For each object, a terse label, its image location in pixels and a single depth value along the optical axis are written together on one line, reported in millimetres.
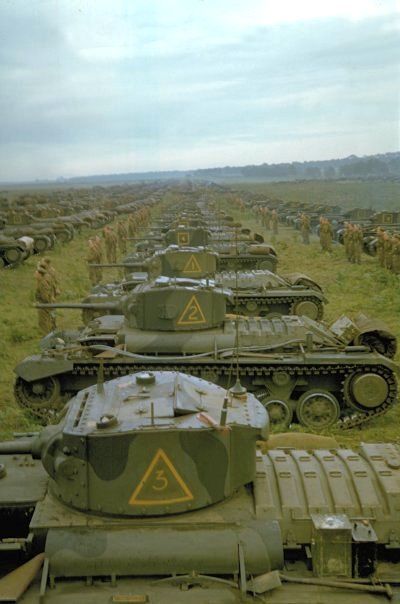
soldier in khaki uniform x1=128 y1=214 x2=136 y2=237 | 40719
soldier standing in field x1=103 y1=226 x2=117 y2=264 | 30469
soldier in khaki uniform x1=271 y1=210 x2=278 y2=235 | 44219
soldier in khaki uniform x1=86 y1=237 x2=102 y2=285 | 24828
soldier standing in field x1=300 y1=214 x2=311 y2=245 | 37750
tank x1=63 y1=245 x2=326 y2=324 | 17562
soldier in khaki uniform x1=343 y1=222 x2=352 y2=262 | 31125
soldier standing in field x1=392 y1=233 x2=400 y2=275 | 26889
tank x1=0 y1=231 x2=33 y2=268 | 30516
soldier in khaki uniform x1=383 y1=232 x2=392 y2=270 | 27656
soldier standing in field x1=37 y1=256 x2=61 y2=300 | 17938
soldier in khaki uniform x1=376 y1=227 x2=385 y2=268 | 28500
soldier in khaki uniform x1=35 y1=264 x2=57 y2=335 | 17625
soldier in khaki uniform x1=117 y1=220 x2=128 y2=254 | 35594
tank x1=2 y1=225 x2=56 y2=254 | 35406
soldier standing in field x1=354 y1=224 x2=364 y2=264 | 30719
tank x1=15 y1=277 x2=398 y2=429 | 11258
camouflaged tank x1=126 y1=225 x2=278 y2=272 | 24156
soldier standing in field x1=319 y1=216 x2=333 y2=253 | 34312
